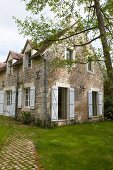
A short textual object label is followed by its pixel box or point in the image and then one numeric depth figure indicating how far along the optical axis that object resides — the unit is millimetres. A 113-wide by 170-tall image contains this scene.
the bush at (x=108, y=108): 10915
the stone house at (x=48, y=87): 8202
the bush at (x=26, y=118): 8495
